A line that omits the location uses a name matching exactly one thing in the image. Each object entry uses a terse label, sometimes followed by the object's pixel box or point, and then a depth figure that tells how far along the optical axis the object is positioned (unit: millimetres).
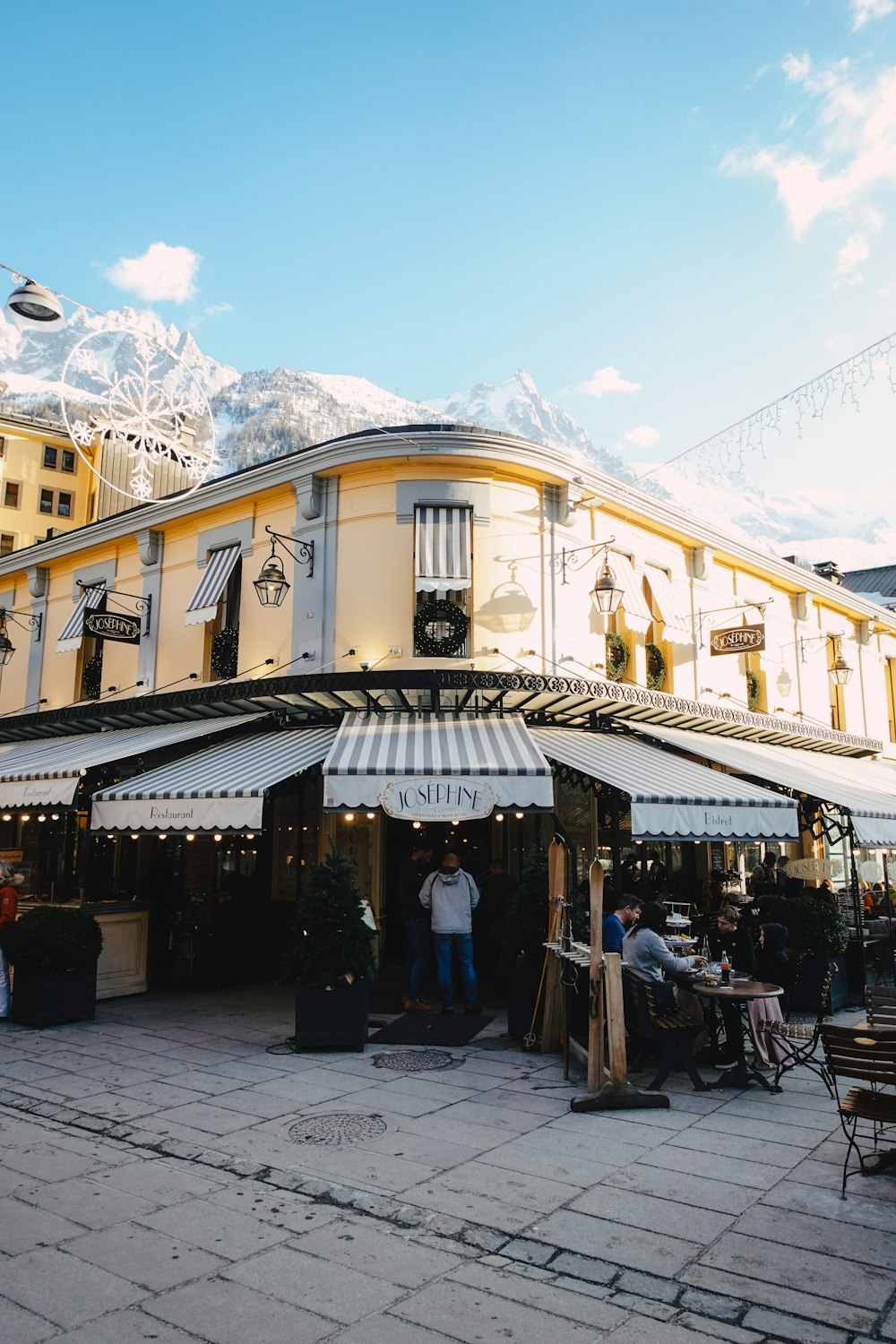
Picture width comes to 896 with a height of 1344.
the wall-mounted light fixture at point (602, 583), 13023
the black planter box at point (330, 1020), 9086
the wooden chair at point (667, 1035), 7590
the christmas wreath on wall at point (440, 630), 12812
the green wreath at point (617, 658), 14506
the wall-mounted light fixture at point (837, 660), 20608
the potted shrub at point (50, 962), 10086
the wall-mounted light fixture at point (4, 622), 18842
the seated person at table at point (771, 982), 8117
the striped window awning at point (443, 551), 12453
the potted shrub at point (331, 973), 9078
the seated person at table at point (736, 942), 9570
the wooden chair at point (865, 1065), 5348
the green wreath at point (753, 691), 18406
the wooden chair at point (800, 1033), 7312
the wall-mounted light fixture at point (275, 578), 13385
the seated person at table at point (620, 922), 8859
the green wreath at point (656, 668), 15797
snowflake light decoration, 8438
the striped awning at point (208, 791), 10406
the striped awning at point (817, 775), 12516
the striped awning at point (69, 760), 12375
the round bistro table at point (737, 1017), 7535
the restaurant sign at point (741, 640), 15820
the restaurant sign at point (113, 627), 15523
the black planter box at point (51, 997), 10086
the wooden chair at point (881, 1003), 6758
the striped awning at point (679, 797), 10617
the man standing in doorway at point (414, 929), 11086
